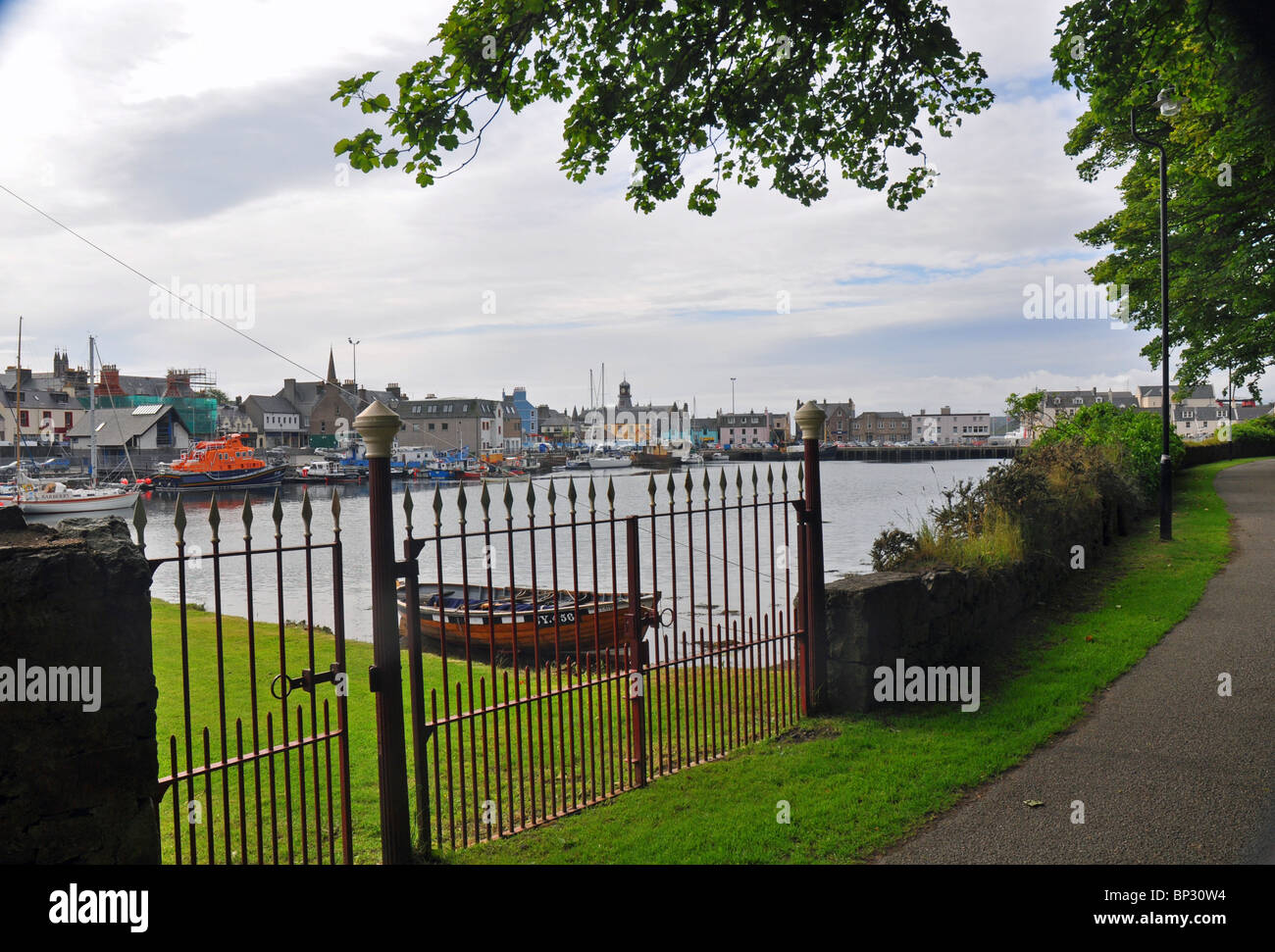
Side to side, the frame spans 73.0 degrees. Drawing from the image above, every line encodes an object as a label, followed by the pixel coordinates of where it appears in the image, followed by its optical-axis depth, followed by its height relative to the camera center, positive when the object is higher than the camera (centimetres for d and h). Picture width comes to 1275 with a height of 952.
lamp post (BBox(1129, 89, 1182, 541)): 1542 +169
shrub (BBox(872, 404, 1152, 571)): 989 -91
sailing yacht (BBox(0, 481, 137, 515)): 4491 -172
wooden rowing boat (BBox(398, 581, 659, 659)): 1418 -295
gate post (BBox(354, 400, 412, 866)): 481 -104
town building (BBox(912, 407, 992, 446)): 16125 +396
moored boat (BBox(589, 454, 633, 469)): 10538 -82
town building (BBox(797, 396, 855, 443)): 15700 +514
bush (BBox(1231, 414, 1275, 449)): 4419 +52
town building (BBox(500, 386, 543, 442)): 13880 +762
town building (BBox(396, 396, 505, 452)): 10988 +504
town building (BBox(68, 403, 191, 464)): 7156 +303
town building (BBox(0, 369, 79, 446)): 7156 +454
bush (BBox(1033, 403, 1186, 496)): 2027 +31
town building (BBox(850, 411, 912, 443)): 16500 +436
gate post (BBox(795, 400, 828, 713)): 737 -101
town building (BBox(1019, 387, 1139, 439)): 11812 +698
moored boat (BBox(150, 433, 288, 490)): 6412 -27
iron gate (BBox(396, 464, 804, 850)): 518 -205
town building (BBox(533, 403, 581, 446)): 15275 +565
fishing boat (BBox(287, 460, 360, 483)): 7544 -97
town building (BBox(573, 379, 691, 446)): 14825 +545
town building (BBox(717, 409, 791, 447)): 16176 +468
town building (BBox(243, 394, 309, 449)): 10538 +521
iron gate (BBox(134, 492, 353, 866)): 409 -276
